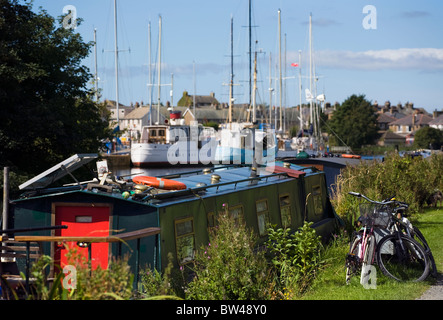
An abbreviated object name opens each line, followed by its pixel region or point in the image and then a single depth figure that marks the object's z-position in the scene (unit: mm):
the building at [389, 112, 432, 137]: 113312
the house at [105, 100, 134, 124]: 116688
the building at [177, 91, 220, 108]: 144400
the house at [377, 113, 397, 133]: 120062
